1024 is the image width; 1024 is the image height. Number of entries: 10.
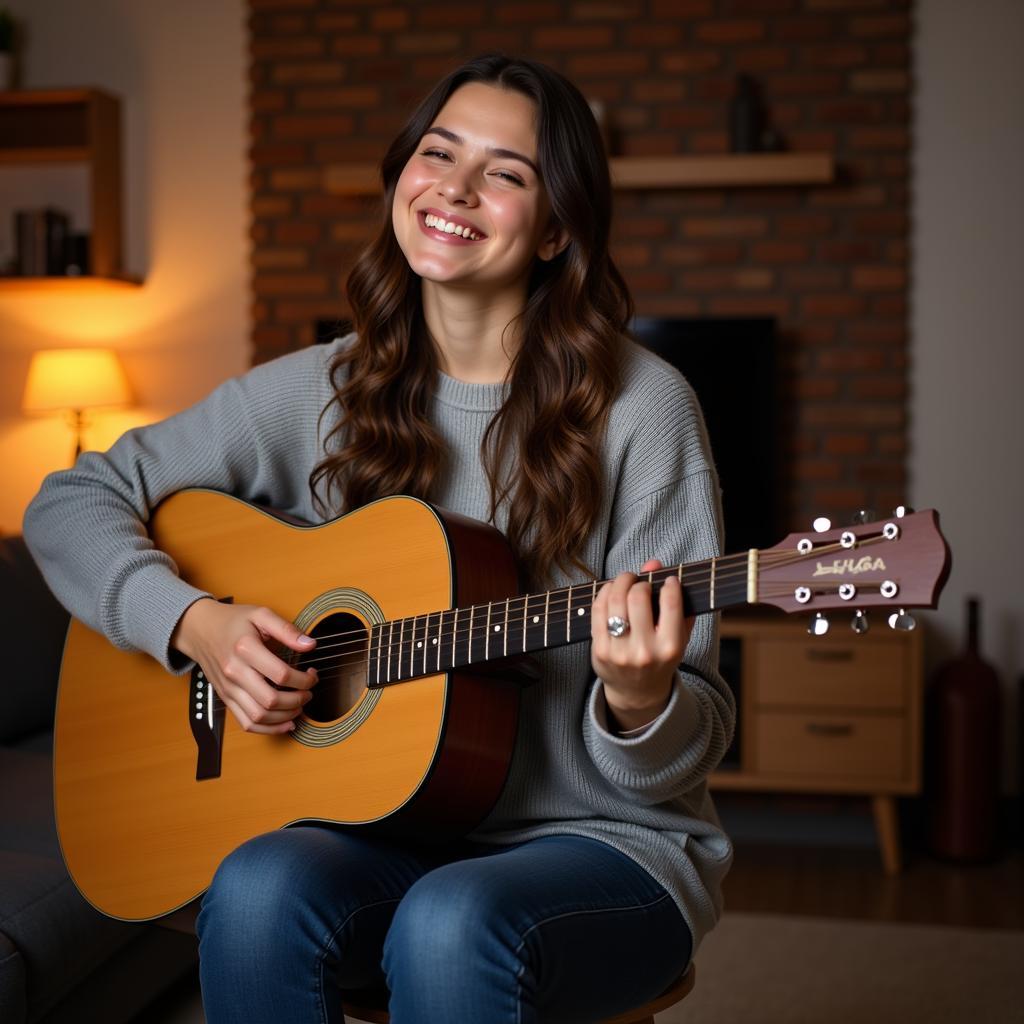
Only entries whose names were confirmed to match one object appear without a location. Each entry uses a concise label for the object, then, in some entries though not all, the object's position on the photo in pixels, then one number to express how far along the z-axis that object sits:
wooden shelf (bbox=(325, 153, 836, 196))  3.44
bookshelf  3.80
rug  2.26
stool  1.18
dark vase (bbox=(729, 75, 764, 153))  3.48
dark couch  1.59
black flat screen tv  3.53
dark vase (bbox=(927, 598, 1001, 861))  3.19
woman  1.12
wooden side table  3.15
